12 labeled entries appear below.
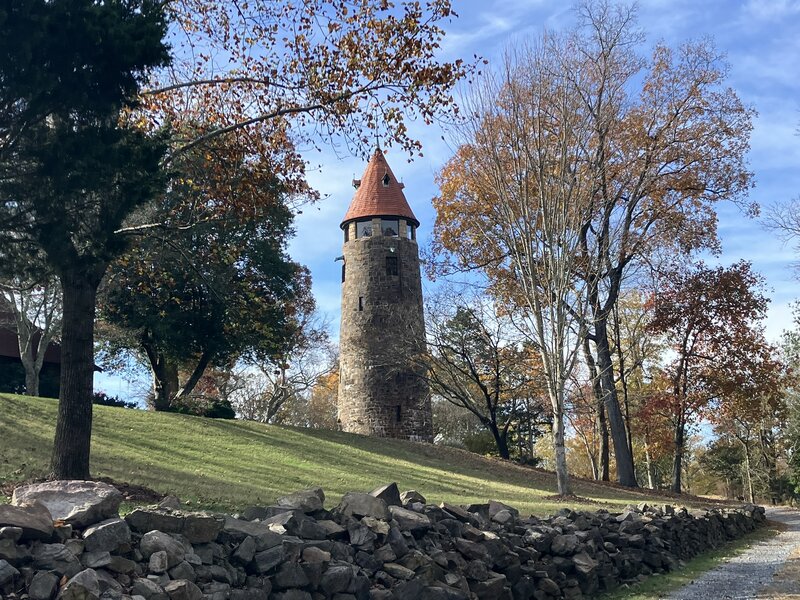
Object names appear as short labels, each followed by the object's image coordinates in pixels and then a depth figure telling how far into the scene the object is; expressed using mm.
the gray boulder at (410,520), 7766
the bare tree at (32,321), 26031
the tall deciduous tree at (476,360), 27250
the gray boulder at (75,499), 5496
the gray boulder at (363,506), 7527
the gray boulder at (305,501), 7234
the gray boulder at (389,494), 8211
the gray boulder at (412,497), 8727
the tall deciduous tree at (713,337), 27000
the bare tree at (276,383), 33381
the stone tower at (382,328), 30141
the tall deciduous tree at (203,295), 15055
